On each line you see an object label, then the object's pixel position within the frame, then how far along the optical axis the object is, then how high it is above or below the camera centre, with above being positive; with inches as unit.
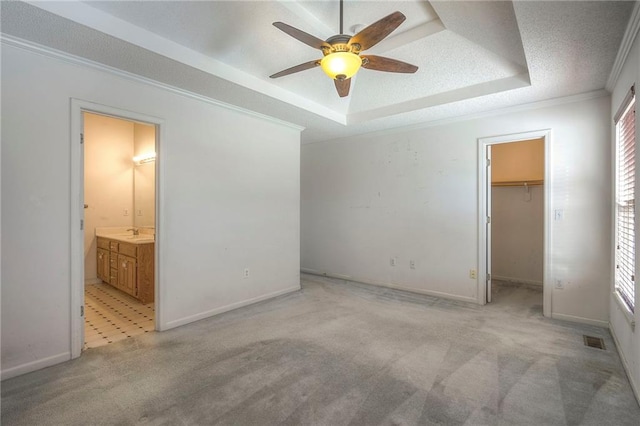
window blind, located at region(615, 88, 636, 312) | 92.7 +2.8
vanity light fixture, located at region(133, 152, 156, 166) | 191.3 +32.7
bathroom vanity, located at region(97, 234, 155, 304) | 152.7 -28.0
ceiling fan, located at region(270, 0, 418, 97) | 74.6 +42.7
